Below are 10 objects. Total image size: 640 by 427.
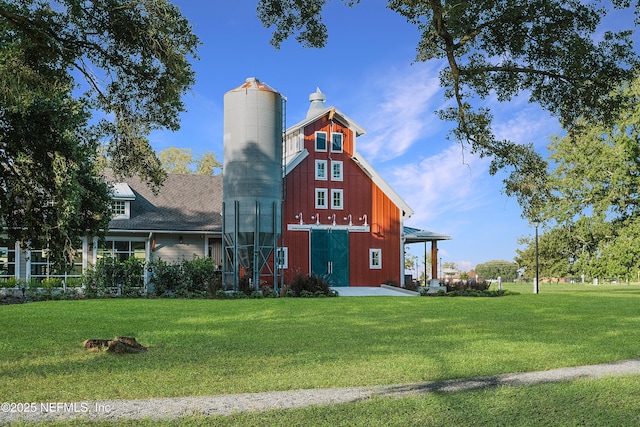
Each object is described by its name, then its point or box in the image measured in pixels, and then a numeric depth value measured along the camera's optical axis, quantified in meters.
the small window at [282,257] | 26.81
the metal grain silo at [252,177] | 25.55
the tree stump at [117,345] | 9.47
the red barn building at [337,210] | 29.84
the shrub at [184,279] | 24.17
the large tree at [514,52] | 11.74
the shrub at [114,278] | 24.00
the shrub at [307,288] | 25.00
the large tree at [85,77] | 10.43
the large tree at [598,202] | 31.72
